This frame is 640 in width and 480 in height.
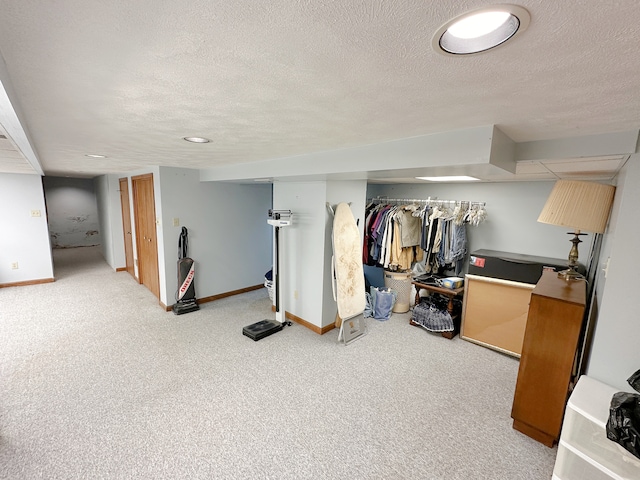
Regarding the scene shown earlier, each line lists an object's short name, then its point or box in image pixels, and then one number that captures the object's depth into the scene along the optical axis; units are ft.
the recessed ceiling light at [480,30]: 1.90
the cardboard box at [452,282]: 11.27
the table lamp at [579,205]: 5.98
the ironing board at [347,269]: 10.48
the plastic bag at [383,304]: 12.48
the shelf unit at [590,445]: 4.41
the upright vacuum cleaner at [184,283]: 12.67
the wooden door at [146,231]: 13.53
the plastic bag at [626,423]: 3.90
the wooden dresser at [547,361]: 6.09
